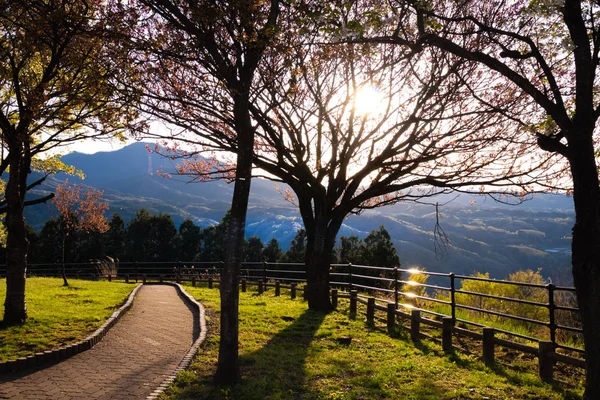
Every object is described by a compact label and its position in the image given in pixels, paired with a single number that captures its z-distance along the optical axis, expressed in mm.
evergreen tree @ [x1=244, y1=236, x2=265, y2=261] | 65250
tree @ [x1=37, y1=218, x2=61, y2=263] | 51219
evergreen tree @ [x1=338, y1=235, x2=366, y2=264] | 44344
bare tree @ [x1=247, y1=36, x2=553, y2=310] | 12367
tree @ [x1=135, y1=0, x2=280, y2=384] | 6262
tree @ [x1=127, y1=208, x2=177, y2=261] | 60469
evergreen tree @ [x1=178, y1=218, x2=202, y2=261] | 61000
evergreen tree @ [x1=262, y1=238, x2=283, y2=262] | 62562
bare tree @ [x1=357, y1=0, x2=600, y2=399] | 4586
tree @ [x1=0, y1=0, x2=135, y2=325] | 8625
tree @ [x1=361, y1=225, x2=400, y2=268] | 39969
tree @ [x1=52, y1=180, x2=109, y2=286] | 23828
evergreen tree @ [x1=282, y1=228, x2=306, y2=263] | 51781
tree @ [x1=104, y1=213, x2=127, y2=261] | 57625
